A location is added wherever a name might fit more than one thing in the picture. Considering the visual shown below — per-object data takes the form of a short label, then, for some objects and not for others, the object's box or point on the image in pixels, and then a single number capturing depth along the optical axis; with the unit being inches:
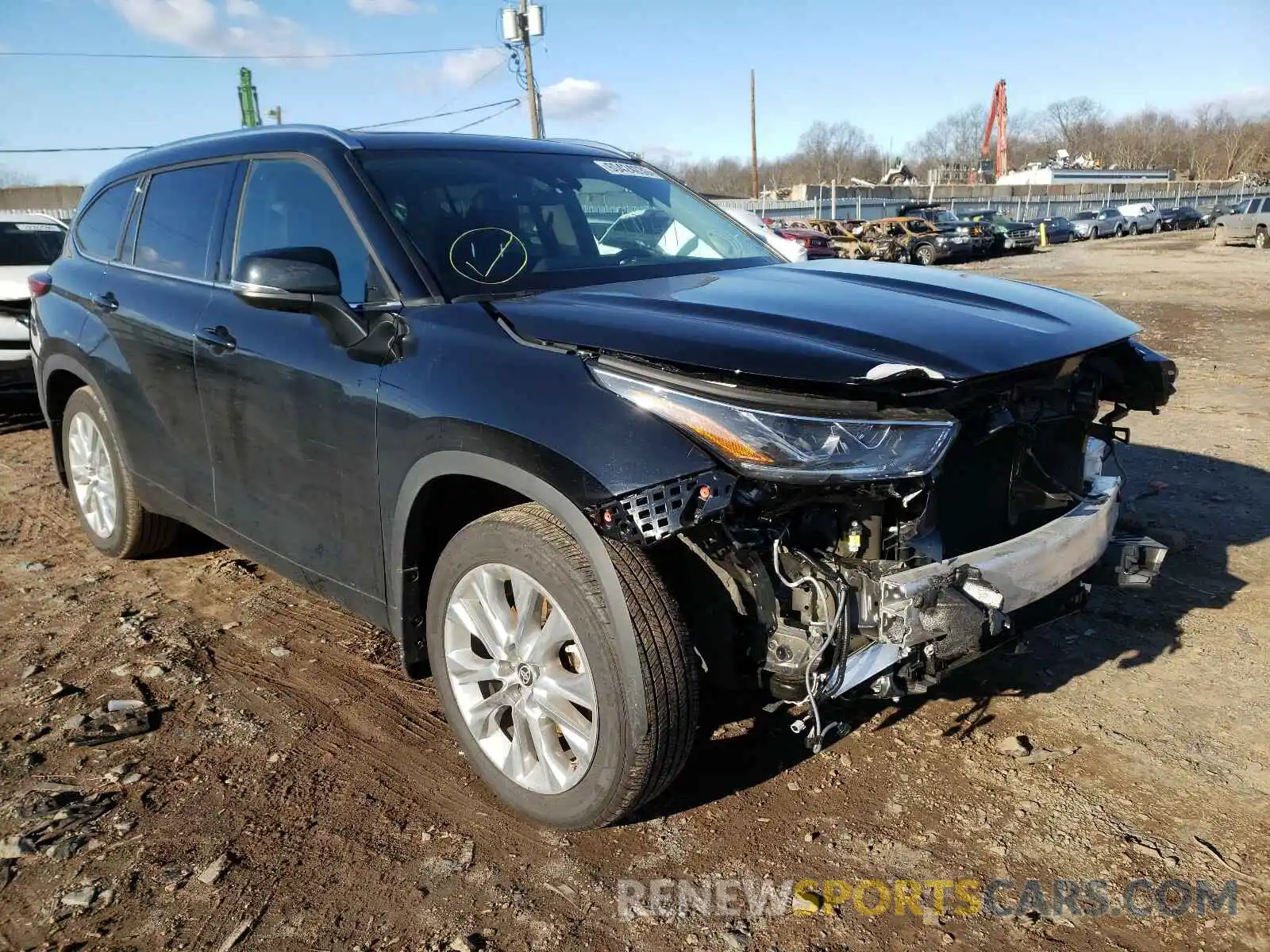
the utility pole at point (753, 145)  1980.8
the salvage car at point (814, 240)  981.0
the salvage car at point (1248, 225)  1218.0
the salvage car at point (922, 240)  1059.9
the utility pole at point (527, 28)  1007.6
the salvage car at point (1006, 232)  1155.9
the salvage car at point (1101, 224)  1604.3
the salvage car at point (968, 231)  1085.1
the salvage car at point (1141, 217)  1732.3
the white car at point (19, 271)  300.4
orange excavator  3764.8
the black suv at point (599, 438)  86.7
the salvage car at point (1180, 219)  1836.9
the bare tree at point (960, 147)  4576.8
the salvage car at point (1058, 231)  1522.8
